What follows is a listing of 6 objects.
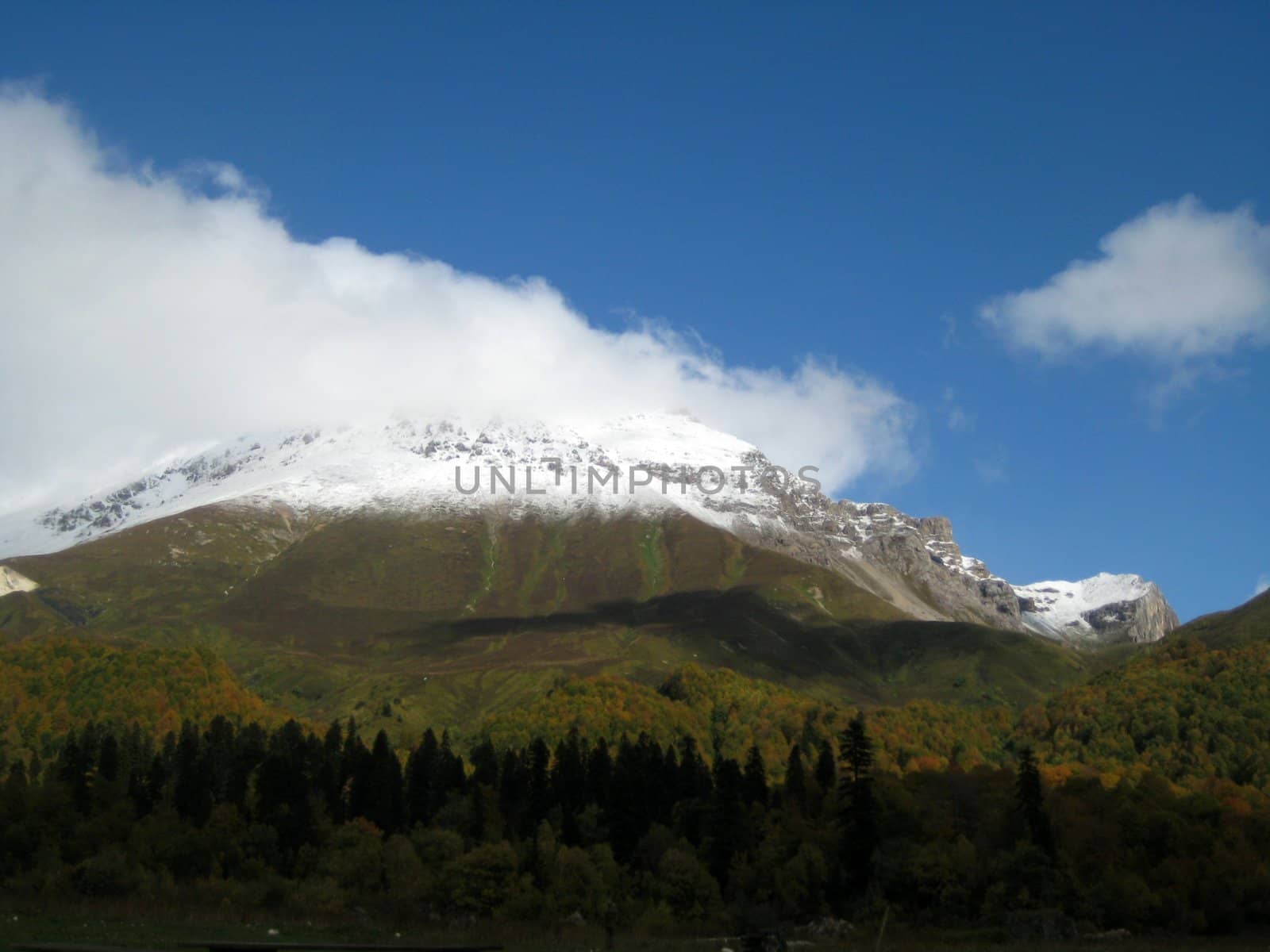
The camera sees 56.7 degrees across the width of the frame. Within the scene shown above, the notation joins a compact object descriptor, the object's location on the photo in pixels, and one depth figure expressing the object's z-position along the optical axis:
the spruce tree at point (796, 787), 146.46
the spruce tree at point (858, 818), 118.44
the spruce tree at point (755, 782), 145.88
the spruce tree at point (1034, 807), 115.06
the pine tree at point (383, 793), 146.12
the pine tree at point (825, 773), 154.38
